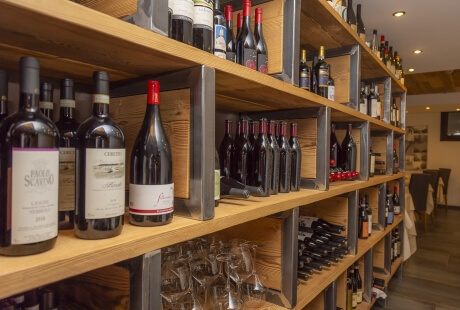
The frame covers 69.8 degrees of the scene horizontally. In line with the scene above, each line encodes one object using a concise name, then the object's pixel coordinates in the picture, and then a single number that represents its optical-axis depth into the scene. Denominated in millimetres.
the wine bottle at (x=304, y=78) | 1462
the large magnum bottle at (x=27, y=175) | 498
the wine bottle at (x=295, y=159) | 1470
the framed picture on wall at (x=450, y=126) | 8219
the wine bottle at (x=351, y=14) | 2248
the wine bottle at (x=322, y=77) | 1674
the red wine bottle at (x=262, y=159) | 1327
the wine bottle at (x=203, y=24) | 853
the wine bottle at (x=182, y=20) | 791
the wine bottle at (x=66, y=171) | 690
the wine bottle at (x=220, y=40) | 944
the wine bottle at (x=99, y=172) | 611
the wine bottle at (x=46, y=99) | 686
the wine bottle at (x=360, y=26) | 2520
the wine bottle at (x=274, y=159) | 1322
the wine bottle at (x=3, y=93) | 610
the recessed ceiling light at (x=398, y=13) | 2549
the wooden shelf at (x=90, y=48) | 521
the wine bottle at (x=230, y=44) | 1243
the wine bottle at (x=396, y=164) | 3146
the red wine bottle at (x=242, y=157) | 1446
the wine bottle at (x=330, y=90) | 1729
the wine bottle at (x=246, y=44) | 1115
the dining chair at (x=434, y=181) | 6848
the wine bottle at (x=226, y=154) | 1506
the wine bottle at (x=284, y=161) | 1387
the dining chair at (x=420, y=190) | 5800
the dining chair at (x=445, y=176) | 7930
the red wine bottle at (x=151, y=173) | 712
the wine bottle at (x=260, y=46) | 1187
